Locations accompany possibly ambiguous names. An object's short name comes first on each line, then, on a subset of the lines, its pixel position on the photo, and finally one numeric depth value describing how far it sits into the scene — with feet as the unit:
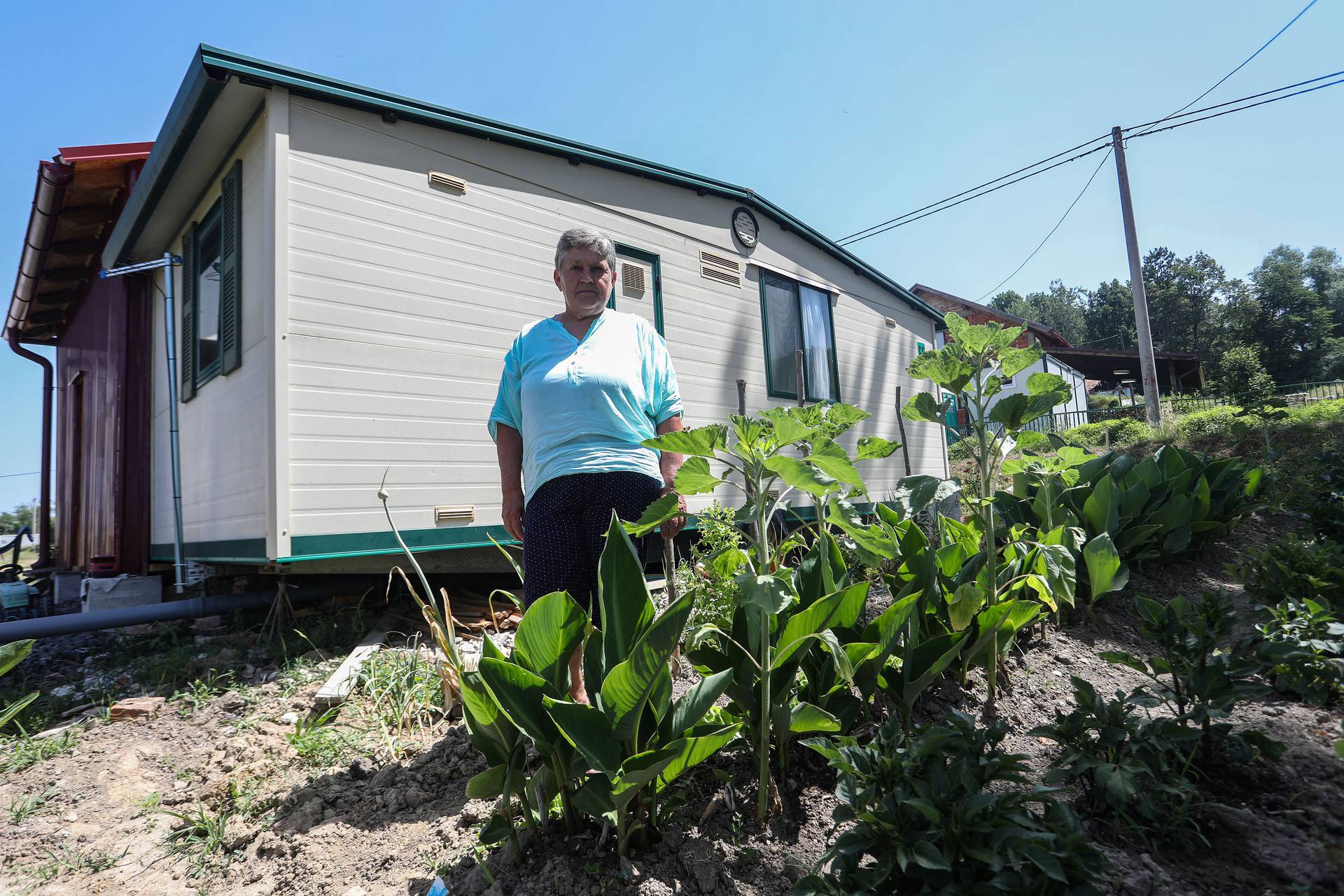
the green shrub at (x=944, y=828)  3.54
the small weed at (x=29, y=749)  8.95
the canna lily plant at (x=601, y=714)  4.20
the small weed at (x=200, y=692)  10.25
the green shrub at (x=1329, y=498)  9.97
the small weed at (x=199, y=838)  6.63
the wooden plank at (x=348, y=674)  9.37
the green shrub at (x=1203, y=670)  4.60
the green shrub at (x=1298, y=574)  7.22
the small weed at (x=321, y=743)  8.12
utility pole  40.19
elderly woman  6.57
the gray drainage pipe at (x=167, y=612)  12.68
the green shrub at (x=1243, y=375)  40.06
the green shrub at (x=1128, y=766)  4.30
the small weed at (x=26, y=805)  7.75
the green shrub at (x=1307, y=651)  5.05
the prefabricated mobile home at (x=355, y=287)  11.69
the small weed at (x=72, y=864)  6.79
